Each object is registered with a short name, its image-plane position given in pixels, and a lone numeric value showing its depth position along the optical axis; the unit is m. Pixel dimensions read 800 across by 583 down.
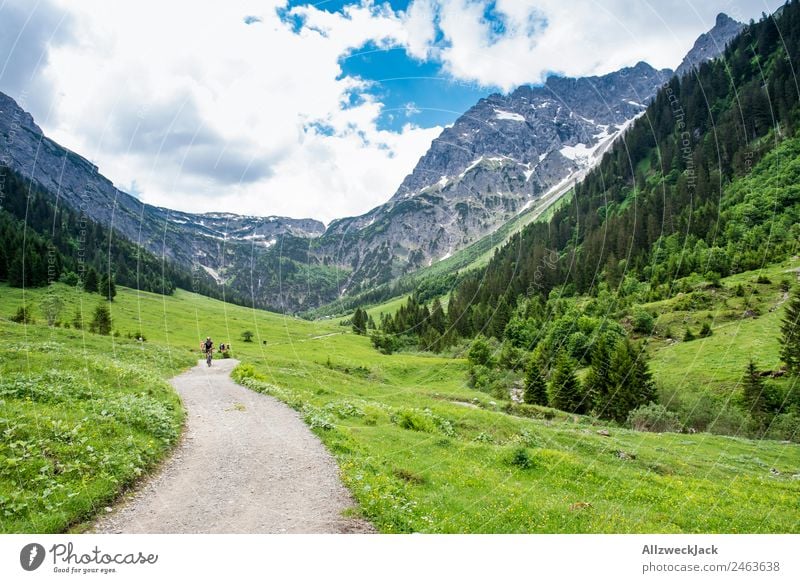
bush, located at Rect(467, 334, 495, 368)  63.62
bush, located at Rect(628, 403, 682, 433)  37.91
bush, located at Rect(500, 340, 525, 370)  60.56
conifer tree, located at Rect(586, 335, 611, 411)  45.06
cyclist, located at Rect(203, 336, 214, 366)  41.31
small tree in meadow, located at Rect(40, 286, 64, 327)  63.16
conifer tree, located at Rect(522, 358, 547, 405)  48.50
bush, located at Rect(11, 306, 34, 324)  50.16
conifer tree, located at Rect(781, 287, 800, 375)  39.66
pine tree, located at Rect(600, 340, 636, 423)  42.81
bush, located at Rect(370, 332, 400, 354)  91.06
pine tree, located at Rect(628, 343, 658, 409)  42.59
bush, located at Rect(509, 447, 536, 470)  17.05
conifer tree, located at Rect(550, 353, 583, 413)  45.69
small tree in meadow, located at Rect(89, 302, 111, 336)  59.19
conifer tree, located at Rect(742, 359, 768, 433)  37.03
